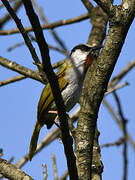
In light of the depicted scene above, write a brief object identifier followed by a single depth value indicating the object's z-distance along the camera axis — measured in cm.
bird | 877
